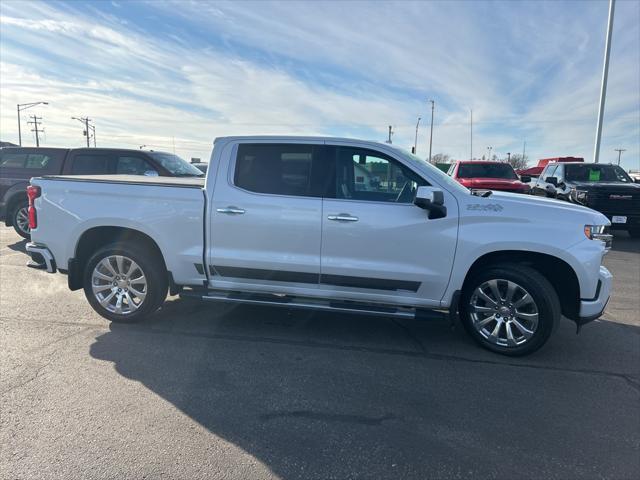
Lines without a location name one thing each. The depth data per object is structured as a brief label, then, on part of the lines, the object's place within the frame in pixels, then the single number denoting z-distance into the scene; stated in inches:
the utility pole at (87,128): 2373.3
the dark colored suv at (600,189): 418.6
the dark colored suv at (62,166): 349.4
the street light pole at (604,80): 735.7
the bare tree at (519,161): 2871.3
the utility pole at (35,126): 3222.9
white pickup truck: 156.5
